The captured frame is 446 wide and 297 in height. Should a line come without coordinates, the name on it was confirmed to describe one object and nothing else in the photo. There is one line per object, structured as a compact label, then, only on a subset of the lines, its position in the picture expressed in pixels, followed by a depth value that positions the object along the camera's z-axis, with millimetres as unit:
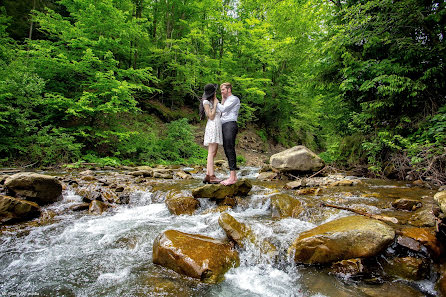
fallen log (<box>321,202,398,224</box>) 3421
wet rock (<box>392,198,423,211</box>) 3996
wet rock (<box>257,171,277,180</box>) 8474
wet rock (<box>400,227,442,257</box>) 2637
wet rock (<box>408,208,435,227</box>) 3233
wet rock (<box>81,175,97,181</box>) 6656
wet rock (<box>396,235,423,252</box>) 2684
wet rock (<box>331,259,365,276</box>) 2588
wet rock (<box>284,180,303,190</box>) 6386
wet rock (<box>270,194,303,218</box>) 4348
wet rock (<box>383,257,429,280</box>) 2479
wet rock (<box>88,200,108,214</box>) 4699
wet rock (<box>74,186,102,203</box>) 5246
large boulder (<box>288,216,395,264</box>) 2693
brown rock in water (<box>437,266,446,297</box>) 2209
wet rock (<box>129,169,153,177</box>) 8039
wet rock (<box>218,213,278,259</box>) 3088
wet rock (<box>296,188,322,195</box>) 5623
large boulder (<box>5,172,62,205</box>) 4465
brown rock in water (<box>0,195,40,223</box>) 3803
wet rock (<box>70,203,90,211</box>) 4734
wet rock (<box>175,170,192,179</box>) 8274
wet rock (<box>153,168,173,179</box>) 7959
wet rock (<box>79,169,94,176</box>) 7505
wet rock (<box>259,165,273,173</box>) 9984
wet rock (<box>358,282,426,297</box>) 2245
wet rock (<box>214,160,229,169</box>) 12383
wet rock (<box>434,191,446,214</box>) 2488
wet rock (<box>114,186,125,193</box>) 5769
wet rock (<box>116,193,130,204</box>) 5328
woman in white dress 4551
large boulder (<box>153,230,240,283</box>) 2596
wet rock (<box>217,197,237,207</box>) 5039
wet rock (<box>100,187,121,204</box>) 5309
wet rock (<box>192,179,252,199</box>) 4922
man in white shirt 4625
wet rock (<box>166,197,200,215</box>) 4766
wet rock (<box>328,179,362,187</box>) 6284
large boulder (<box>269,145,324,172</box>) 8281
